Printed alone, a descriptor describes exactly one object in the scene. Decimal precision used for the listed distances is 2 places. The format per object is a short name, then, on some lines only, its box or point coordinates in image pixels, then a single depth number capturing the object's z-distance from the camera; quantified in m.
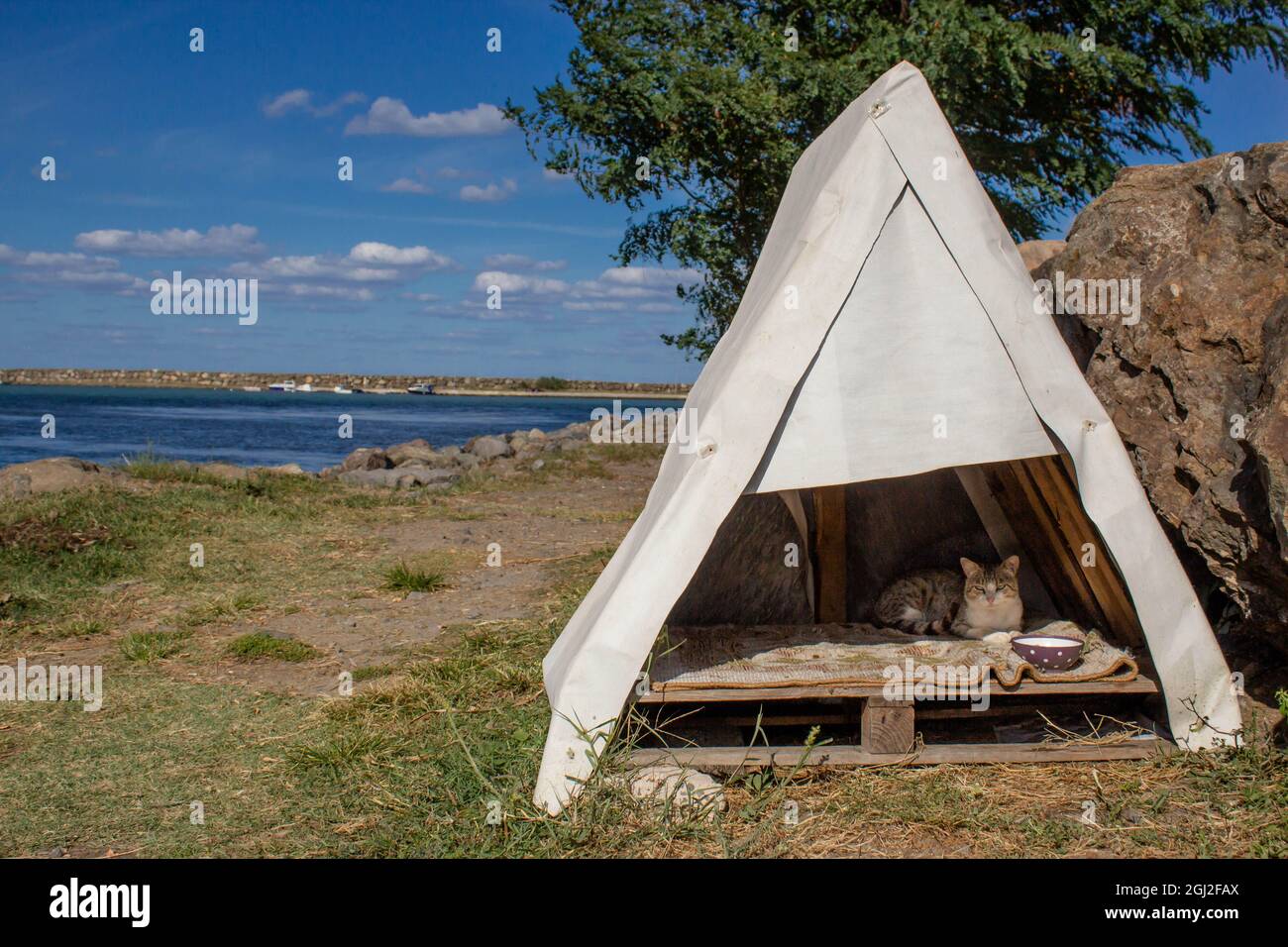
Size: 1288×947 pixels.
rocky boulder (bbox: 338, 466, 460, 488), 14.64
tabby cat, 5.16
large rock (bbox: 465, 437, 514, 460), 19.58
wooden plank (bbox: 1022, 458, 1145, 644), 4.67
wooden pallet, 4.17
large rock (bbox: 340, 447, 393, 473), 18.36
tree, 10.73
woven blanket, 4.34
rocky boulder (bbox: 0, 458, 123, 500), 10.72
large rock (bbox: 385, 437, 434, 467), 19.17
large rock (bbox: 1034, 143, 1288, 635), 4.34
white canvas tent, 4.01
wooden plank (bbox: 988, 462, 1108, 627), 5.08
